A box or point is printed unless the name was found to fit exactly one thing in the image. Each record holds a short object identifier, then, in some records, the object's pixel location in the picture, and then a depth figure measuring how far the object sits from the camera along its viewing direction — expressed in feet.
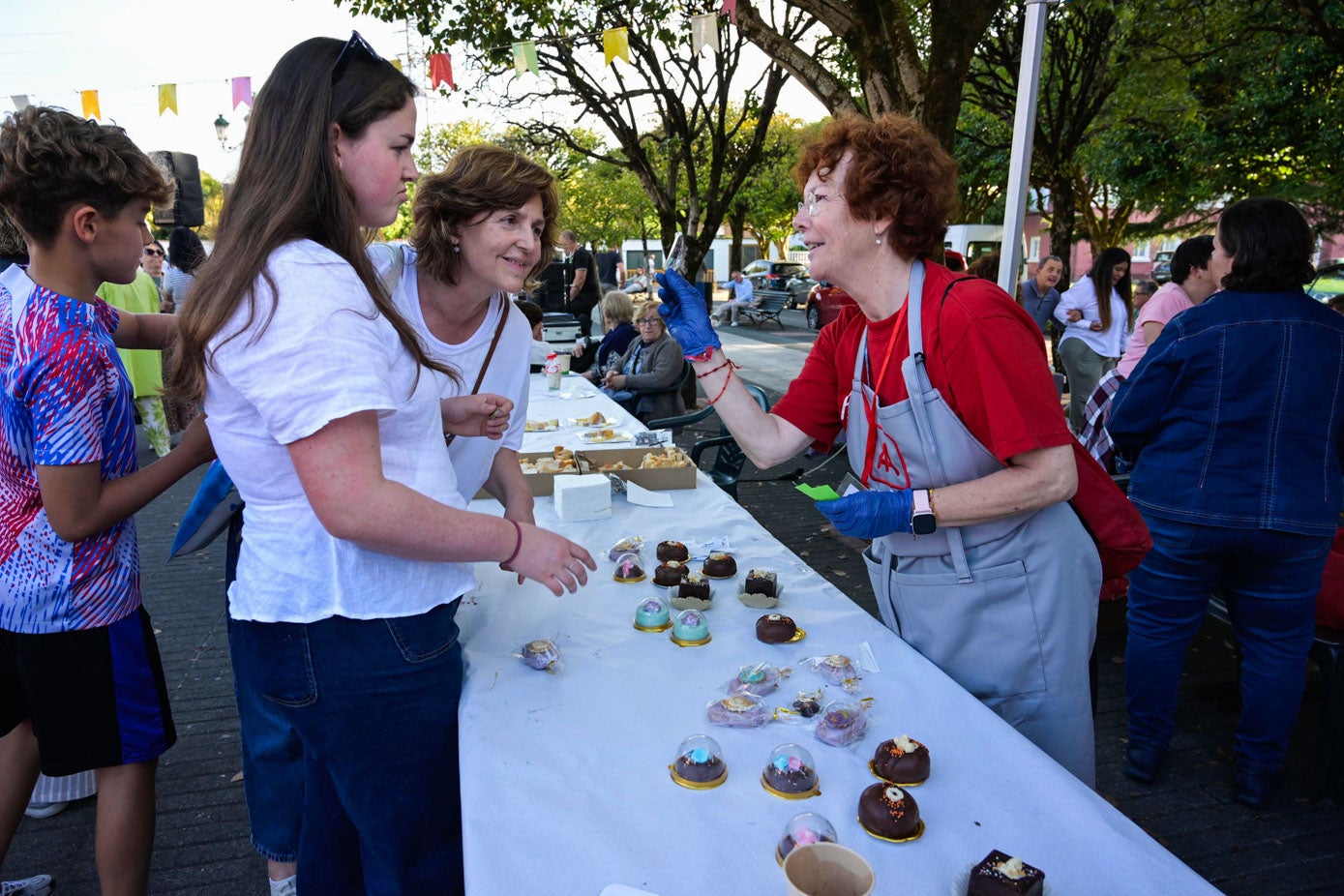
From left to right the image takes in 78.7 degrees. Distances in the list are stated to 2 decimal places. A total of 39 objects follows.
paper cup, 3.31
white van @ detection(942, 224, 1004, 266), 62.85
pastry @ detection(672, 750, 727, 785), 4.29
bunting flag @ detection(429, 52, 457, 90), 26.32
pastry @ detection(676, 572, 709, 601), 6.67
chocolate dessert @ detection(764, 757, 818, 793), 4.18
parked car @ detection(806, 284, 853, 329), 62.44
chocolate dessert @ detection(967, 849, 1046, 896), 3.31
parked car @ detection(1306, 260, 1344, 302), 31.26
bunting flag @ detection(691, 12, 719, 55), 22.20
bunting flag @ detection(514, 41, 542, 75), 25.56
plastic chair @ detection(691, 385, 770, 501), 14.93
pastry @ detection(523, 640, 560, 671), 5.59
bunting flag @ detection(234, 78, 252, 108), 25.31
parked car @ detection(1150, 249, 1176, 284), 95.14
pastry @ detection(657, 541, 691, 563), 7.64
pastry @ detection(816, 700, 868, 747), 4.64
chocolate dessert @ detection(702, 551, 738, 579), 7.30
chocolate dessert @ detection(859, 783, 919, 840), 3.85
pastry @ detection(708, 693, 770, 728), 4.84
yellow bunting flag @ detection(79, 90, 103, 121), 27.86
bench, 74.28
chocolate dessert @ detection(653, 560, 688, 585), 7.04
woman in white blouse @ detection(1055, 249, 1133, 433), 22.84
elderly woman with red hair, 5.12
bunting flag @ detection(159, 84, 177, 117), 27.40
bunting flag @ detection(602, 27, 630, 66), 22.55
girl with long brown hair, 3.63
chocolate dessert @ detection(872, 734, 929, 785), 4.23
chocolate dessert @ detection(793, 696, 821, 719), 4.96
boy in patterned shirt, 5.33
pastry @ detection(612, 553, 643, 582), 7.28
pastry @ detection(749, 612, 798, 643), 5.95
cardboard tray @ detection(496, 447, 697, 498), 9.98
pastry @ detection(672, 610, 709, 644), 6.00
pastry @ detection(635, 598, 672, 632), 6.27
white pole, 13.19
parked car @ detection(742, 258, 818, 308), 86.69
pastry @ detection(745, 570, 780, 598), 6.77
